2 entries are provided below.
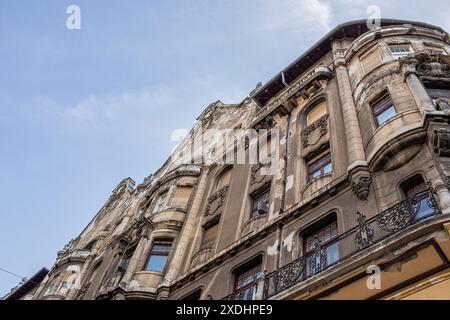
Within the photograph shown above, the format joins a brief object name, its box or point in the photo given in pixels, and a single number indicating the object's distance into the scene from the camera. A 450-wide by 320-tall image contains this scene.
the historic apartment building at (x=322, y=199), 9.55
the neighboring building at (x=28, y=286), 42.43
